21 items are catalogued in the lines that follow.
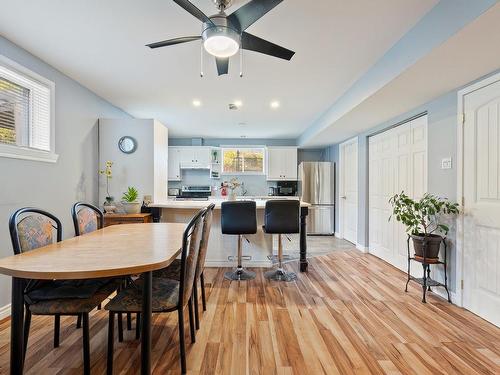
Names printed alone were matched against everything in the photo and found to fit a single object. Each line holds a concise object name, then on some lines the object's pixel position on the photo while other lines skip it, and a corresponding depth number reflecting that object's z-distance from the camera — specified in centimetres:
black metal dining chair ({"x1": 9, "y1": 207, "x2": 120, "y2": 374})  152
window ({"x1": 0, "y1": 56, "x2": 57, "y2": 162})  237
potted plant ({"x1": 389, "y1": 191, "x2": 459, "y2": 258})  269
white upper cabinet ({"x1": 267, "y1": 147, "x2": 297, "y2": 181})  662
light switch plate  274
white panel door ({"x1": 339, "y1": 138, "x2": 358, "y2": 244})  513
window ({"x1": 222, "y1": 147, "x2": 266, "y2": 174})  665
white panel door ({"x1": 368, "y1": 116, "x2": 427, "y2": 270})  337
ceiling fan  157
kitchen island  381
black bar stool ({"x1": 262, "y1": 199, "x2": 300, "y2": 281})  320
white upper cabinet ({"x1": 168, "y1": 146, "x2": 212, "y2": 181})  649
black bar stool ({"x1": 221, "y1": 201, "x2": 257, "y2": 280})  315
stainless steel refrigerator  613
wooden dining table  124
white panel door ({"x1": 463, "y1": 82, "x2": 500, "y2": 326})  227
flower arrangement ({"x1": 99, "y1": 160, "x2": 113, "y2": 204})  363
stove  650
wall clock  372
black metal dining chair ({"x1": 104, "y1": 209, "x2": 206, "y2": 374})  156
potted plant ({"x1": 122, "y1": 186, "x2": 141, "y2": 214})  349
